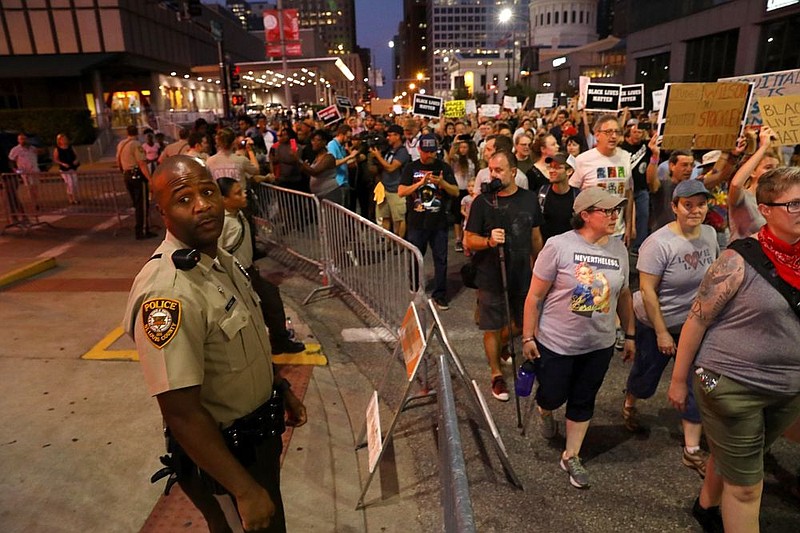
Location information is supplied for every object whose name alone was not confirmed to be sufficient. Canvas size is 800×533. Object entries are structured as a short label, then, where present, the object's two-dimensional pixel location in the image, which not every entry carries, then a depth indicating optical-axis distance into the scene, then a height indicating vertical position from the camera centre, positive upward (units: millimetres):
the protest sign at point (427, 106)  12445 +213
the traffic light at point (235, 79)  27688 +2127
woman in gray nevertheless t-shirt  3416 -1277
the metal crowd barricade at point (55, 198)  10906 -1477
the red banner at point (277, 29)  24297 +4072
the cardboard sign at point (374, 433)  3338 -1966
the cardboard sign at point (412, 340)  3359 -1421
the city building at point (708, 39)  25984 +3756
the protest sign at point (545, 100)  19100 +414
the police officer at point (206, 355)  1772 -785
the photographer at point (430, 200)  6496 -1003
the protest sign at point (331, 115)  12625 +79
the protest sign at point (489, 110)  18062 +112
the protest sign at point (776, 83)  5922 +241
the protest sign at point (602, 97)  10773 +262
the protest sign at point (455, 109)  17406 +185
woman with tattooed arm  2463 -1137
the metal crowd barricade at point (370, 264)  5175 -1540
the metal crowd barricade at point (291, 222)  7590 -1526
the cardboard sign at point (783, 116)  4656 -93
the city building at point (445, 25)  192512 +30312
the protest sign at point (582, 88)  11655 +488
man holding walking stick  4551 -1079
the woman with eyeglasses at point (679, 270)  3512 -1049
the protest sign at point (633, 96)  11877 +290
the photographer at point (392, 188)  8227 -1075
